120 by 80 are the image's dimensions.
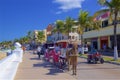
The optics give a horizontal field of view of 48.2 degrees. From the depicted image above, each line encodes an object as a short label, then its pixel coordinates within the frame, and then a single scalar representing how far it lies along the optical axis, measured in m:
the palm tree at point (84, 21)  21.38
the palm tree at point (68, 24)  31.01
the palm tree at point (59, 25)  34.46
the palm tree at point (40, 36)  56.63
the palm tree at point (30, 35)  67.75
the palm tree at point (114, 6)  12.33
